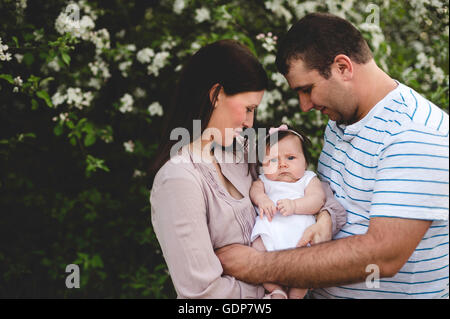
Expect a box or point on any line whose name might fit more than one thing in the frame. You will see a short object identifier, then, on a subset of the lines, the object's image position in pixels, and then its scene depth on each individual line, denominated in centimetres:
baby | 178
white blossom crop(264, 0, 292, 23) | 318
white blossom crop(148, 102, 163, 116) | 327
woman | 161
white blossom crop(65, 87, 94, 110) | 284
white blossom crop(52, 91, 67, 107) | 282
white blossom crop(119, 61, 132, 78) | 318
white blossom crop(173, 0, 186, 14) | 316
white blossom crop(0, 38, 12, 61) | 229
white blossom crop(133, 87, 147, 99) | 335
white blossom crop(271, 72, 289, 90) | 311
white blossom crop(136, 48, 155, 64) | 314
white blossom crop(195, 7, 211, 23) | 315
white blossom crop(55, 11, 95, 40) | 266
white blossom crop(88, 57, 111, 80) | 309
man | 149
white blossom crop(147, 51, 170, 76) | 310
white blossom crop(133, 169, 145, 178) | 339
